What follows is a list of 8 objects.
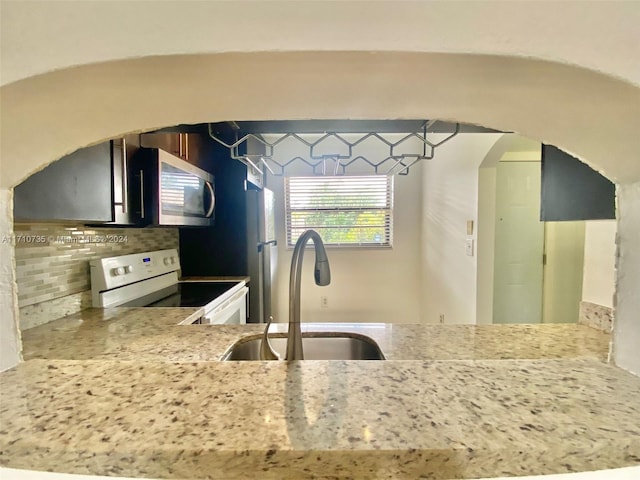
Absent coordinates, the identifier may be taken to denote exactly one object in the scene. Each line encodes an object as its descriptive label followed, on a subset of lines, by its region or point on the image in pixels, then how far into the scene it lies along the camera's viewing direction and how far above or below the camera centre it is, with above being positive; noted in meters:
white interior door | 2.51 -0.15
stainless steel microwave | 1.47 +0.21
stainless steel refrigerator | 2.54 -0.17
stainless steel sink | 1.13 -0.47
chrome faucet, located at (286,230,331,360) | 0.81 -0.15
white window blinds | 3.72 +0.24
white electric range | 1.54 -0.39
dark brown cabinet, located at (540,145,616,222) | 0.89 +0.12
